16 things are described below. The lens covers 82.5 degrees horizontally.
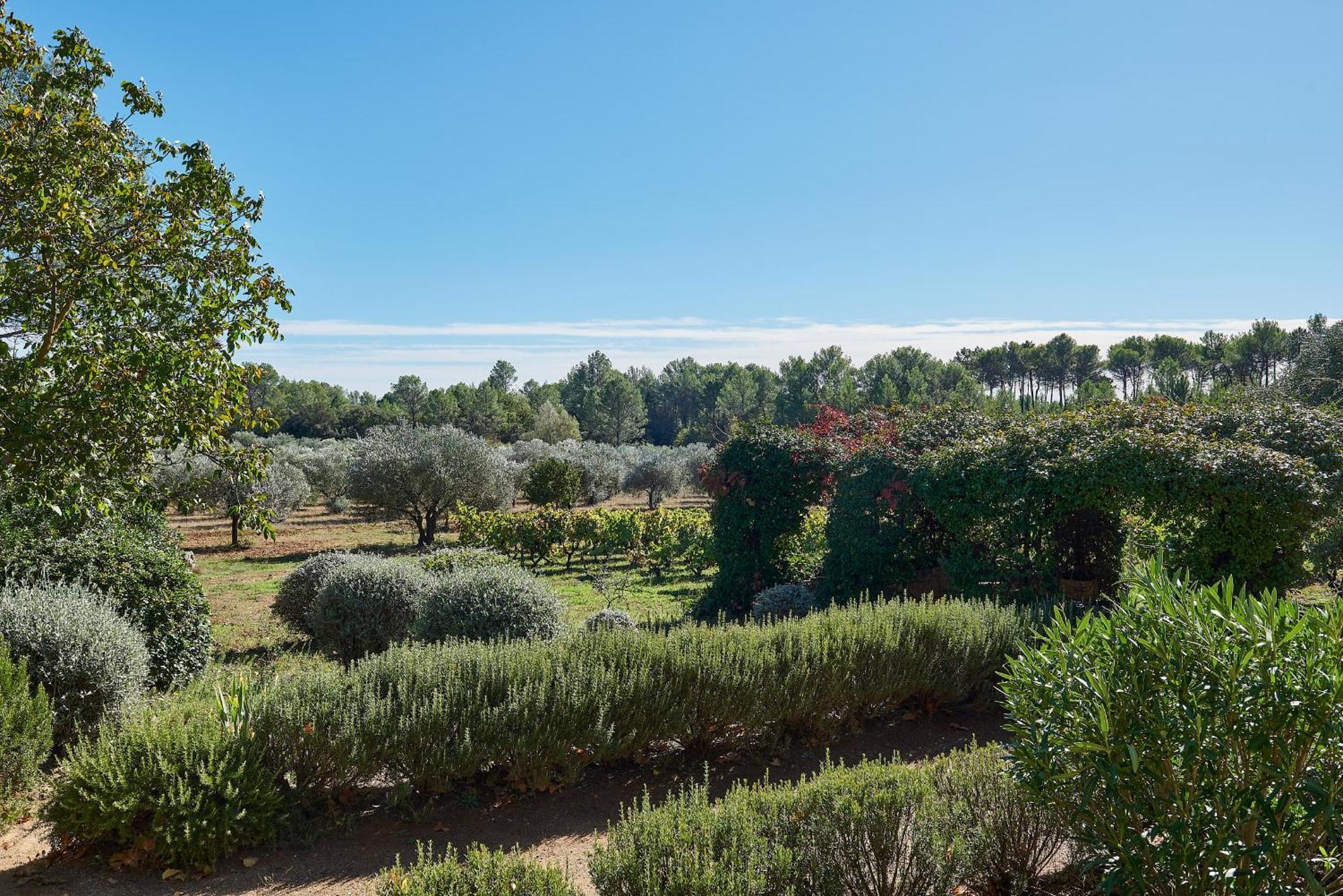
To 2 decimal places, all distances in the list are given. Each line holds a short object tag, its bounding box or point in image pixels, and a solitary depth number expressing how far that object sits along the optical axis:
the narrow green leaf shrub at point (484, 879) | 2.74
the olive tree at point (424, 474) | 21.12
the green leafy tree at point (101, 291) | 4.95
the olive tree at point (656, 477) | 32.22
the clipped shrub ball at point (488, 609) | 7.68
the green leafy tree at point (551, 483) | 23.86
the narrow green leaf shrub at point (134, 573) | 6.83
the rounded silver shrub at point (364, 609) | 9.14
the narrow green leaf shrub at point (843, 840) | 2.93
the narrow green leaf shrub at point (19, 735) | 4.99
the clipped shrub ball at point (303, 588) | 10.23
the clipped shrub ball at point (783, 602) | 10.52
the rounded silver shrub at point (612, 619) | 8.60
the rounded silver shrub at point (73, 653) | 5.60
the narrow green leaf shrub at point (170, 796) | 4.17
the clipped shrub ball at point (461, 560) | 10.36
